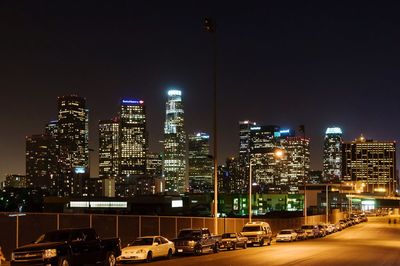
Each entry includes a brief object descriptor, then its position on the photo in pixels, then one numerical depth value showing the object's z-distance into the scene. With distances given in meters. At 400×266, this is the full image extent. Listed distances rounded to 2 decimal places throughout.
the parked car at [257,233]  50.75
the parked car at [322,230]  71.96
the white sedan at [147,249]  34.12
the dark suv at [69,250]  24.97
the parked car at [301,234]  63.91
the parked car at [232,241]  46.00
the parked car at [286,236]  59.06
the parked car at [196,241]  40.31
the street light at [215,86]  42.97
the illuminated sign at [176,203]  163.48
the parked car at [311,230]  67.36
